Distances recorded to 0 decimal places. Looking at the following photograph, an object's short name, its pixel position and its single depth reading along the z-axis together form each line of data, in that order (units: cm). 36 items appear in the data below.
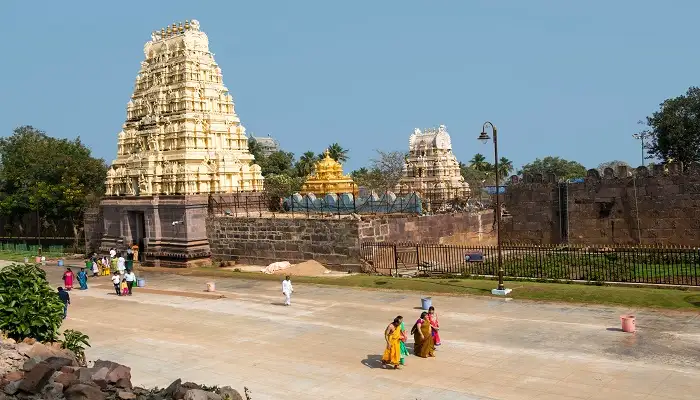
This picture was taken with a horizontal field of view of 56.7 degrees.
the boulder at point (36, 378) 1283
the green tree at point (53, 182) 5069
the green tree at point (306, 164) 7681
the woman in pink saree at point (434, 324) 1596
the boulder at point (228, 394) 1158
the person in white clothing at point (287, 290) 2213
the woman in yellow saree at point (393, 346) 1440
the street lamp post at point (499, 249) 2191
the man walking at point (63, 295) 2225
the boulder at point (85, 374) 1260
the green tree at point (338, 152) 8580
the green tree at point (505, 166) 9770
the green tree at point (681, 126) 4525
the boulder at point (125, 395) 1231
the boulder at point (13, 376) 1353
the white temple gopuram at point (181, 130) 3709
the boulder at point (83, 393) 1215
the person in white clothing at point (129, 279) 2705
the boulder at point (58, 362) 1327
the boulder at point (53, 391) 1238
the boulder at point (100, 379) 1255
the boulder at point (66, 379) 1260
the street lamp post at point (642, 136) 4911
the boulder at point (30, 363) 1346
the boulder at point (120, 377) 1265
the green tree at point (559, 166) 9100
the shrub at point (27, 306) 1564
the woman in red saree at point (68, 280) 2881
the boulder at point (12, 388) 1303
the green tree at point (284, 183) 5916
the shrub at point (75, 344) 1563
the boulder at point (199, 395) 1120
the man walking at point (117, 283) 2712
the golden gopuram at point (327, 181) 4409
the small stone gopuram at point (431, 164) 5484
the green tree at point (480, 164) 9469
